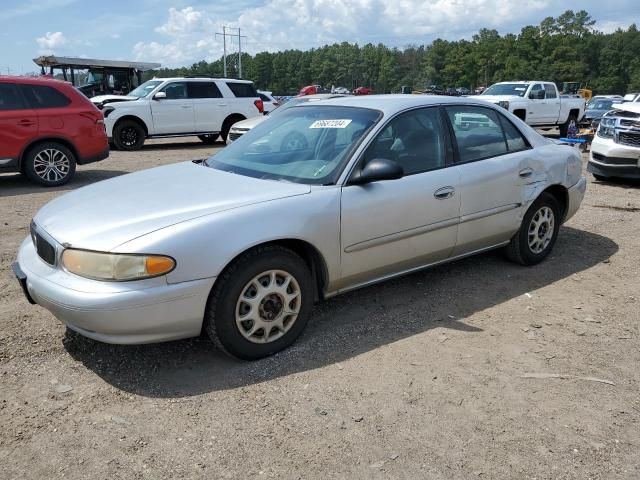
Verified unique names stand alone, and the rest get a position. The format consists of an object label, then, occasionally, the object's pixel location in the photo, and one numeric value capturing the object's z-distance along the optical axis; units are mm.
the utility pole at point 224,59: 76388
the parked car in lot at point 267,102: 17103
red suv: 8602
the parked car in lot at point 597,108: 24438
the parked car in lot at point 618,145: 8984
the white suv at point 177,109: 14117
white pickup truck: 17625
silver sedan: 2992
